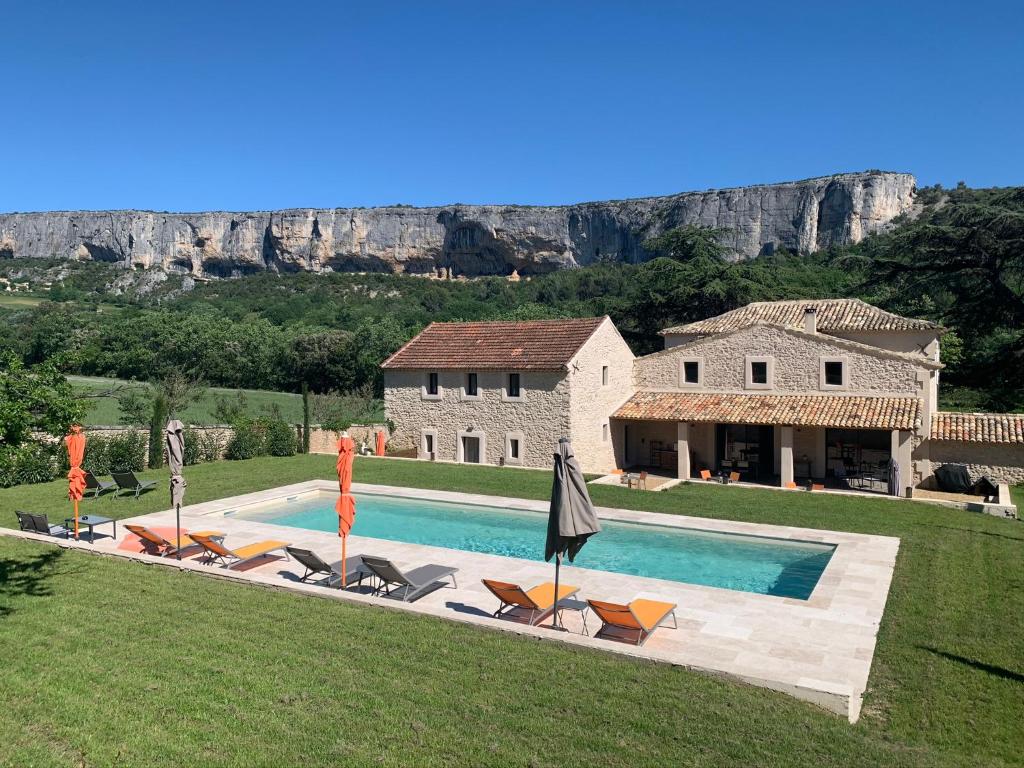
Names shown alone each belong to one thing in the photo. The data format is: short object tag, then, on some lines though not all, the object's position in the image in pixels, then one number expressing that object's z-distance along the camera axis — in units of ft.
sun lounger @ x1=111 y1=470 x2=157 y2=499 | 66.28
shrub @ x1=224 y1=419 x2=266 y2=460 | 95.14
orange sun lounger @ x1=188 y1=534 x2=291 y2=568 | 42.01
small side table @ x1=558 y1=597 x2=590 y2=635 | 36.04
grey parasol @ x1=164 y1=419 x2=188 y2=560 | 46.68
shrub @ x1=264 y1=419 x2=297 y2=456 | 99.81
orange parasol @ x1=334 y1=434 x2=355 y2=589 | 38.06
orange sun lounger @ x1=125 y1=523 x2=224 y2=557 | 44.24
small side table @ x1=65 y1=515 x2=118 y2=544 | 49.17
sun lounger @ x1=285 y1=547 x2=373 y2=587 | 38.50
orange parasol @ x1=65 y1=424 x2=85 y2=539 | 44.42
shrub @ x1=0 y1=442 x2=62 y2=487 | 70.90
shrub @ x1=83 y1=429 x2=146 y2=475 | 78.33
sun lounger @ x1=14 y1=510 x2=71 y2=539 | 47.09
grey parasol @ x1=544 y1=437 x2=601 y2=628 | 30.96
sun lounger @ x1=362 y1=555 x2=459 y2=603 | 36.19
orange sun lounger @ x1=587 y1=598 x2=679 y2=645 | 30.68
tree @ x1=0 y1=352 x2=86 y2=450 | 26.18
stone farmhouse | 79.46
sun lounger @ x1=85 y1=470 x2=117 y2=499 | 66.23
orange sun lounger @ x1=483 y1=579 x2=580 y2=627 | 33.37
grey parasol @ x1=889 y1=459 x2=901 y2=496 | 73.67
